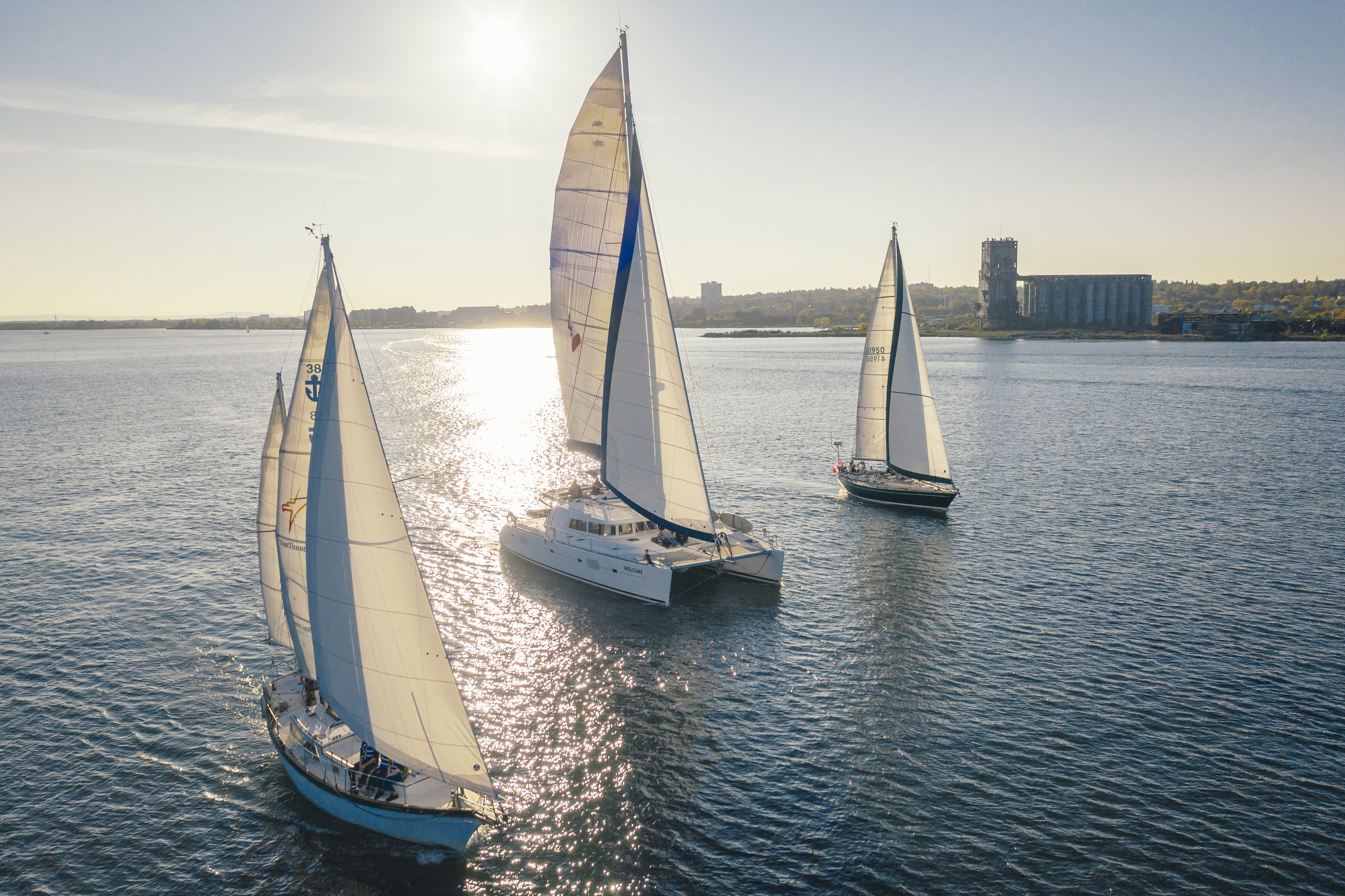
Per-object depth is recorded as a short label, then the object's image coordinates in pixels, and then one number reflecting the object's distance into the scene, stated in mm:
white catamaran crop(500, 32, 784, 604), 33406
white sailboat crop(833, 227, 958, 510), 52344
